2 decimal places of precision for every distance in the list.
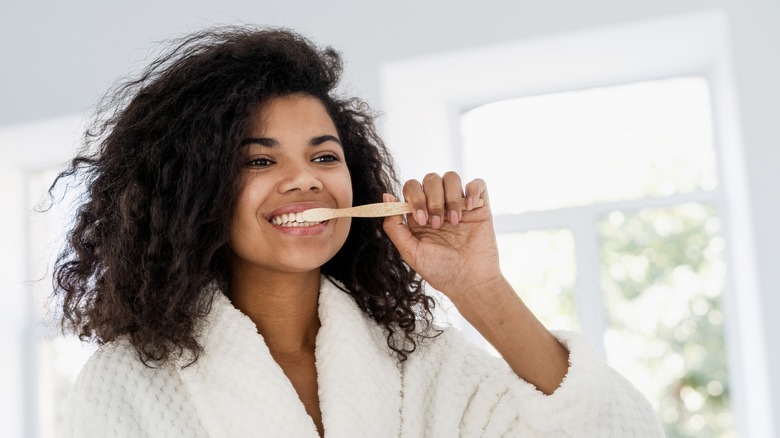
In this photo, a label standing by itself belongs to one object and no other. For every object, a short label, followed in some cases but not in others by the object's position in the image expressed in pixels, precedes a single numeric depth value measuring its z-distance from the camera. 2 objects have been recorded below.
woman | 1.25
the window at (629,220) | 3.11
